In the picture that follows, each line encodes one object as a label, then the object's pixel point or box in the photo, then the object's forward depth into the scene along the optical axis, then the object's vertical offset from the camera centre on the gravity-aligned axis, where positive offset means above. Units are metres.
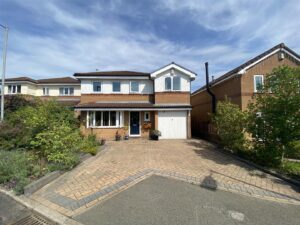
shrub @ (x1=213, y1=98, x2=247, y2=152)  10.66 -0.27
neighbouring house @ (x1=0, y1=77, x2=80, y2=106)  27.59 +4.84
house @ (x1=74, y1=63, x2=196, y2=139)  17.05 +1.63
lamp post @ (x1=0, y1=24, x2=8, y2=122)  13.09 +3.75
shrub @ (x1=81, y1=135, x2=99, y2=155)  10.64 -1.54
